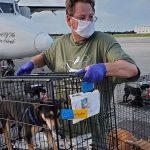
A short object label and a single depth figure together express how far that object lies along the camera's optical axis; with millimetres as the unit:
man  2244
